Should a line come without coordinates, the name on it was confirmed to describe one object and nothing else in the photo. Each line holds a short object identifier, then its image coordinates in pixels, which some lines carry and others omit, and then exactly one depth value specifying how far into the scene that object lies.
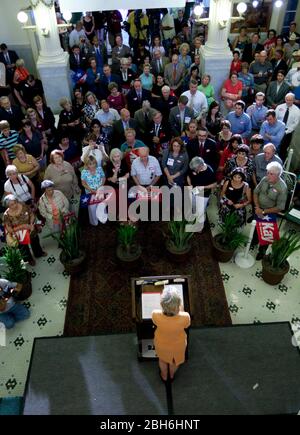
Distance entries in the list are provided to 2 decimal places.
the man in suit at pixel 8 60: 8.30
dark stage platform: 3.72
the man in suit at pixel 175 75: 7.84
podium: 3.76
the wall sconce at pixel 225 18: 7.54
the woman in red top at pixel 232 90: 7.37
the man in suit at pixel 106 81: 7.68
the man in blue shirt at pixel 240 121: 6.22
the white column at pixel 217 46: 7.70
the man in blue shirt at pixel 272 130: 6.04
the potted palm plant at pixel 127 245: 5.07
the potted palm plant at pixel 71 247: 4.98
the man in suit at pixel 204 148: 5.75
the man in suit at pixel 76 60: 8.63
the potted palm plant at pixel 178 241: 5.12
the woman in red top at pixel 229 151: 5.66
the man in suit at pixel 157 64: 8.17
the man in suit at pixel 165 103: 6.97
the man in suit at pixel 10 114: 6.68
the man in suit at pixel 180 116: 6.57
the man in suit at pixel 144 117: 6.49
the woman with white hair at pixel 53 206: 5.16
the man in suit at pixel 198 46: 8.52
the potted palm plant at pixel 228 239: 5.02
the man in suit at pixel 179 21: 10.50
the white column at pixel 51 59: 7.61
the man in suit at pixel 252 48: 8.90
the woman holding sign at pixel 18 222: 4.91
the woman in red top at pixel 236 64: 8.14
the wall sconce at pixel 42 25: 7.62
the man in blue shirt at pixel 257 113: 6.55
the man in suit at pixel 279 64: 8.13
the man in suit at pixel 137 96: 7.08
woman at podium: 3.18
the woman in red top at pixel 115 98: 7.04
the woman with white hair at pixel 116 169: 5.65
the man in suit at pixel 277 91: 7.22
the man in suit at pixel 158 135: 6.34
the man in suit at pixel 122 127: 6.37
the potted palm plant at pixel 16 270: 4.66
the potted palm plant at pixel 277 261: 4.72
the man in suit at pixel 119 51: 8.53
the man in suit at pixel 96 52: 8.96
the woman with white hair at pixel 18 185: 5.16
